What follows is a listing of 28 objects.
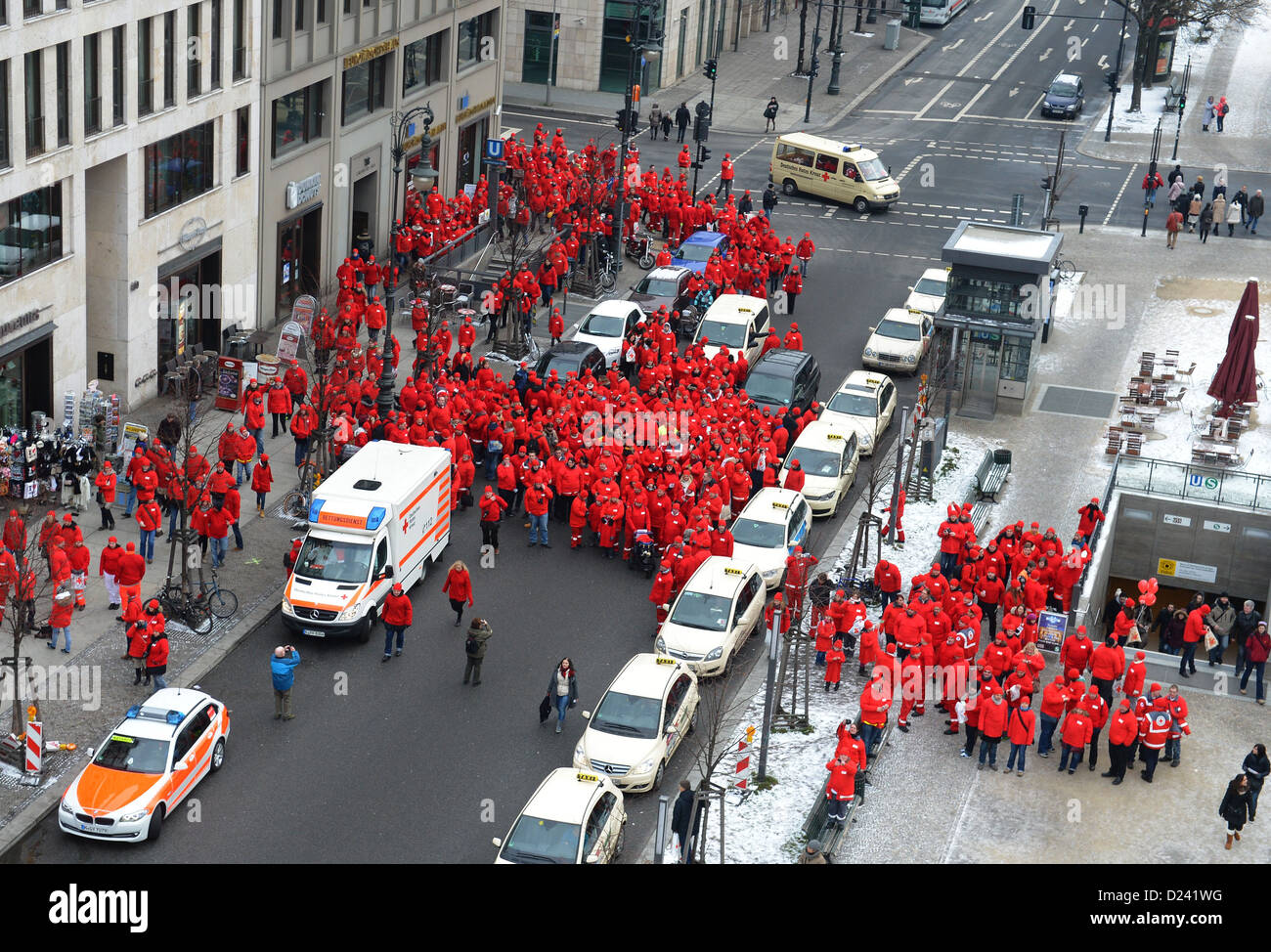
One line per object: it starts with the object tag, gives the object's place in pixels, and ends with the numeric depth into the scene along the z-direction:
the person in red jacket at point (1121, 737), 27.67
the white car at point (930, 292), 47.75
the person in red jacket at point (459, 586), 31.30
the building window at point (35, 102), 34.50
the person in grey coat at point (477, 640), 29.69
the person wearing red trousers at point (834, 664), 30.14
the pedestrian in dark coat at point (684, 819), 24.89
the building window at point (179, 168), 39.44
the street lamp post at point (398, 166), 39.81
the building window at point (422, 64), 51.97
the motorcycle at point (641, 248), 53.69
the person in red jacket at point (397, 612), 30.09
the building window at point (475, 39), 55.88
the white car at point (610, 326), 43.53
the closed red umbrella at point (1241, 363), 41.78
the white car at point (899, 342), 45.53
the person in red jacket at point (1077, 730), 27.86
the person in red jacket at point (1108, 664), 29.41
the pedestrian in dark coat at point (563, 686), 28.39
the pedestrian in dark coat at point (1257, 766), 26.67
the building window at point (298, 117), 44.88
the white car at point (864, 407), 40.22
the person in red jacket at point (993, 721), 27.67
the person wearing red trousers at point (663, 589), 31.80
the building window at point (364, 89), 48.41
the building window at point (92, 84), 36.47
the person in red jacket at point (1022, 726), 27.70
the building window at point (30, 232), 34.84
